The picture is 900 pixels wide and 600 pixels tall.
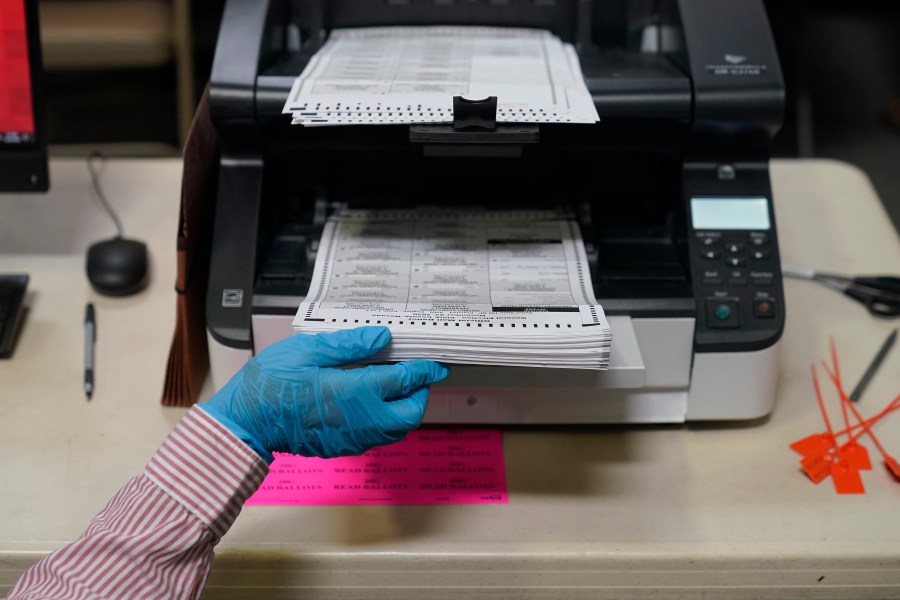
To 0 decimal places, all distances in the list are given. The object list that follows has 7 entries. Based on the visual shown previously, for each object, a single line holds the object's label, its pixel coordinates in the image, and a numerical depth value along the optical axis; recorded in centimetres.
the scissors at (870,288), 104
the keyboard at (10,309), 97
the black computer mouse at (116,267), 104
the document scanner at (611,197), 82
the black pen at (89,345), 92
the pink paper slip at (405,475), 81
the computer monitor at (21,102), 93
